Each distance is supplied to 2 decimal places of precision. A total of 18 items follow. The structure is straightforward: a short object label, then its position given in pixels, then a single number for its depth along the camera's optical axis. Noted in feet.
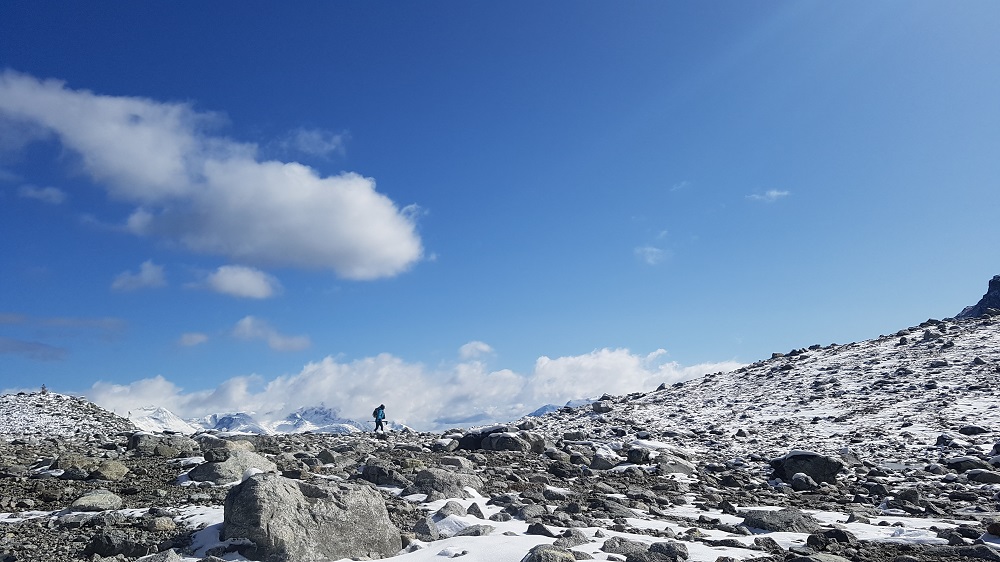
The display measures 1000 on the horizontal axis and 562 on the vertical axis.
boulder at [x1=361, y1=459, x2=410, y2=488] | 41.29
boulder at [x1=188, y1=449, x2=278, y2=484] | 39.65
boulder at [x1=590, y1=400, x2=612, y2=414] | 122.11
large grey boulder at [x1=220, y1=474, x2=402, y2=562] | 24.31
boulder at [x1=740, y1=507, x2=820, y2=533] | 33.63
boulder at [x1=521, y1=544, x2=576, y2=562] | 22.54
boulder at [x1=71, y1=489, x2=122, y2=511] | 32.04
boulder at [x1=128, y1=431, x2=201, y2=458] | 55.62
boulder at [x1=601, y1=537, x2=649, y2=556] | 25.94
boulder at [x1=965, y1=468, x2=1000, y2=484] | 52.60
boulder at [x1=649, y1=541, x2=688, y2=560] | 25.27
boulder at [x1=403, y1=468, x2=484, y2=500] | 37.88
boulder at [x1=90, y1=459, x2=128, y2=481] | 42.03
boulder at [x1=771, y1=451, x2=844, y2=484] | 56.13
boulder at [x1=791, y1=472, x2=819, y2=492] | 52.85
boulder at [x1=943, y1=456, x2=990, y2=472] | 57.77
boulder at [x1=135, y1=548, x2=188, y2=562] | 22.92
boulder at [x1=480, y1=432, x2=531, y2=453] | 68.39
